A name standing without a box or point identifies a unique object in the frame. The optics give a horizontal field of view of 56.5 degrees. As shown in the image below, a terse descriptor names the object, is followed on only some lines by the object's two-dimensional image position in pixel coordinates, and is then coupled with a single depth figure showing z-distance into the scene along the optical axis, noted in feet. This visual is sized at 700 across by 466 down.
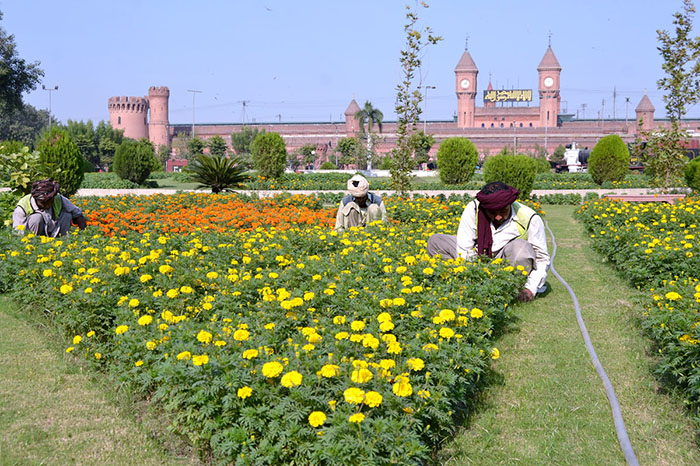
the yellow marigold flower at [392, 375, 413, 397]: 7.50
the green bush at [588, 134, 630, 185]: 53.62
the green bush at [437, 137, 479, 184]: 51.70
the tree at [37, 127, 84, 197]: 39.73
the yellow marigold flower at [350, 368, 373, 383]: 7.75
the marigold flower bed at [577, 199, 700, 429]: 9.75
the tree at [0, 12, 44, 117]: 87.71
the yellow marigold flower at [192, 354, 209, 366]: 8.16
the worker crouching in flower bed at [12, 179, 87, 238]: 18.49
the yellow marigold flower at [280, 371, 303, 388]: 7.61
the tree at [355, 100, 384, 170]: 126.11
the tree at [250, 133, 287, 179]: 57.82
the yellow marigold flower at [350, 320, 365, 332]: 9.37
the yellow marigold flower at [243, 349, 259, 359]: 8.34
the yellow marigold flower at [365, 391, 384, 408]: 7.21
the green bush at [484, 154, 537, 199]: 39.70
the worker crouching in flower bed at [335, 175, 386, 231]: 19.70
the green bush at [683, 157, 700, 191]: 38.11
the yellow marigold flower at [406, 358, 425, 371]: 8.23
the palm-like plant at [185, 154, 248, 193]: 36.83
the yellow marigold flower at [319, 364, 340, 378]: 7.85
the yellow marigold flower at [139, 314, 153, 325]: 10.08
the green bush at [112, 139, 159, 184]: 63.52
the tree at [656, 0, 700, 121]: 35.81
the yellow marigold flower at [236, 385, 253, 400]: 7.63
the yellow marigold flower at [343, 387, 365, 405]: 7.28
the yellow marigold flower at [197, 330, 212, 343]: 9.20
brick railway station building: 204.33
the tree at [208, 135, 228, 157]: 171.83
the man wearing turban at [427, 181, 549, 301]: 14.79
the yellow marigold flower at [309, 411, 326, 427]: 7.05
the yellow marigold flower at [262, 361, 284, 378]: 7.77
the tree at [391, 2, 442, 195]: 34.45
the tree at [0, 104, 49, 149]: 182.50
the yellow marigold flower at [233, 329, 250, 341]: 9.18
